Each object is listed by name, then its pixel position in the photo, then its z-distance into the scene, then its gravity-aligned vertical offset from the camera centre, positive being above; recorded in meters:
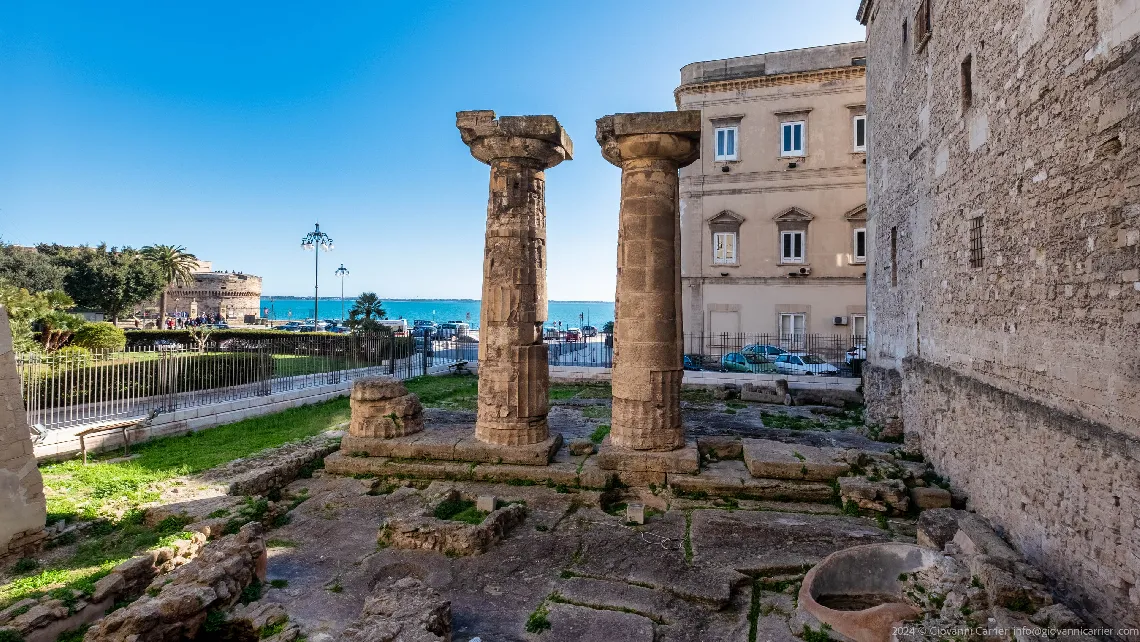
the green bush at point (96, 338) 16.42 -0.36
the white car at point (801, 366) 17.86 -1.44
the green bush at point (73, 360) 10.84 -0.67
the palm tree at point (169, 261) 35.25 +4.13
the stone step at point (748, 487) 7.59 -2.27
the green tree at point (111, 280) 31.47 +2.63
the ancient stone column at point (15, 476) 5.90 -1.64
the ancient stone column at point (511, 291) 8.74 +0.52
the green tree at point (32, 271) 29.45 +2.99
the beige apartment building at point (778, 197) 20.92 +4.93
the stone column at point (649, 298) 8.28 +0.38
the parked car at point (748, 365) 18.17 -1.38
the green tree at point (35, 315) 13.61 +0.30
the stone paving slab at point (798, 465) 7.77 -2.00
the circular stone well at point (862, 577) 4.80 -2.25
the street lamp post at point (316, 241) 31.53 +4.81
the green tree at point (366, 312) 25.73 +0.61
